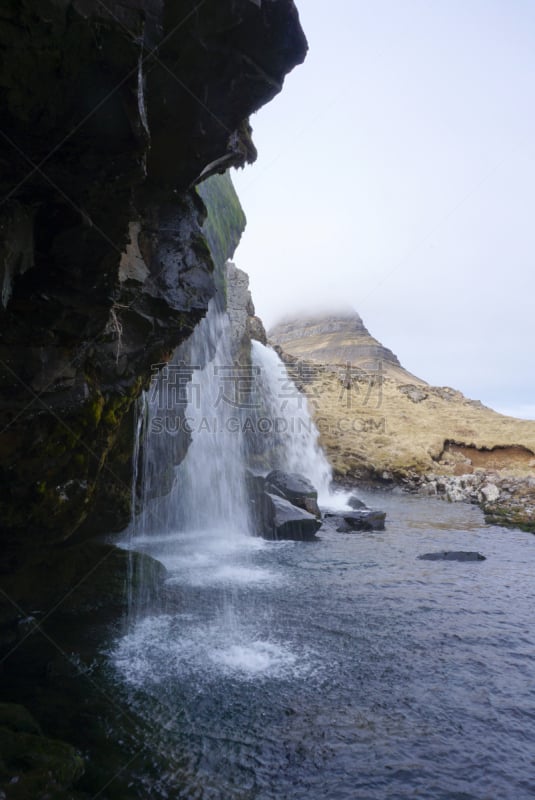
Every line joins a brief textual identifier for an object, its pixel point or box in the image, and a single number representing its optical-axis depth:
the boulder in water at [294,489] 23.77
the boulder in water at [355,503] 30.58
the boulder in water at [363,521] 23.05
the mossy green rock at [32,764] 4.75
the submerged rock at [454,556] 16.80
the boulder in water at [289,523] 20.62
